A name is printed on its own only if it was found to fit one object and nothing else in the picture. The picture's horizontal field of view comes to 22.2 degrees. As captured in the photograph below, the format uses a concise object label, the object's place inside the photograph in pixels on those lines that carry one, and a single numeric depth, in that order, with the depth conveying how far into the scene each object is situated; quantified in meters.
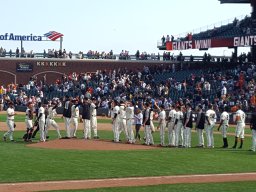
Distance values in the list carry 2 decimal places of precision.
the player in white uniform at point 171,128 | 27.53
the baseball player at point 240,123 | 27.09
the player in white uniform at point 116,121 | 29.17
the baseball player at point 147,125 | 27.92
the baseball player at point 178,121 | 27.41
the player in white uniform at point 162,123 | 27.90
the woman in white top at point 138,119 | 28.84
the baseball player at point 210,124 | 27.61
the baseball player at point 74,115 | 29.53
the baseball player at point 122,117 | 29.17
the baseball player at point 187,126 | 27.30
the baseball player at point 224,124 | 27.78
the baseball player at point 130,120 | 28.50
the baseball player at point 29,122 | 28.59
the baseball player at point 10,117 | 28.47
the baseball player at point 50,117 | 28.78
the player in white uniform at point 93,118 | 30.42
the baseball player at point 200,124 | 27.72
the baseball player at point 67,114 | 29.48
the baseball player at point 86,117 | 29.78
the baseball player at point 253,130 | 25.59
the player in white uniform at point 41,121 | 28.22
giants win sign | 51.41
